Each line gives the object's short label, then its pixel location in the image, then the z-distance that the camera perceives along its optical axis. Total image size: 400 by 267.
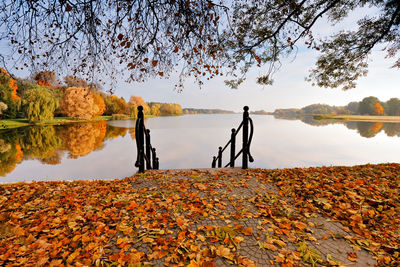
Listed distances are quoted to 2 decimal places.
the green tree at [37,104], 25.73
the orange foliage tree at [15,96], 28.58
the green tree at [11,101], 20.91
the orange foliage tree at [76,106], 33.90
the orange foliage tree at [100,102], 43.36
